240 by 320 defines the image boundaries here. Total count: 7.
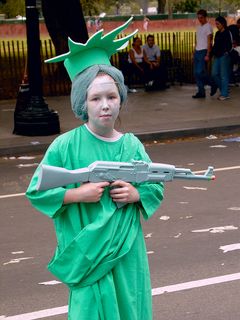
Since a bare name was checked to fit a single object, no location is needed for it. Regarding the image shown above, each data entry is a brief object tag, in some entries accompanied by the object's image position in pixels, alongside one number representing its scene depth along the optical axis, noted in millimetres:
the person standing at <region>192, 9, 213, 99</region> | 15828
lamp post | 12047
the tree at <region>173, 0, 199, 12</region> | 59750
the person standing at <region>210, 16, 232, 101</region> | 15211
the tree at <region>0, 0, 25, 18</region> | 33706
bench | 18609
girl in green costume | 3090
